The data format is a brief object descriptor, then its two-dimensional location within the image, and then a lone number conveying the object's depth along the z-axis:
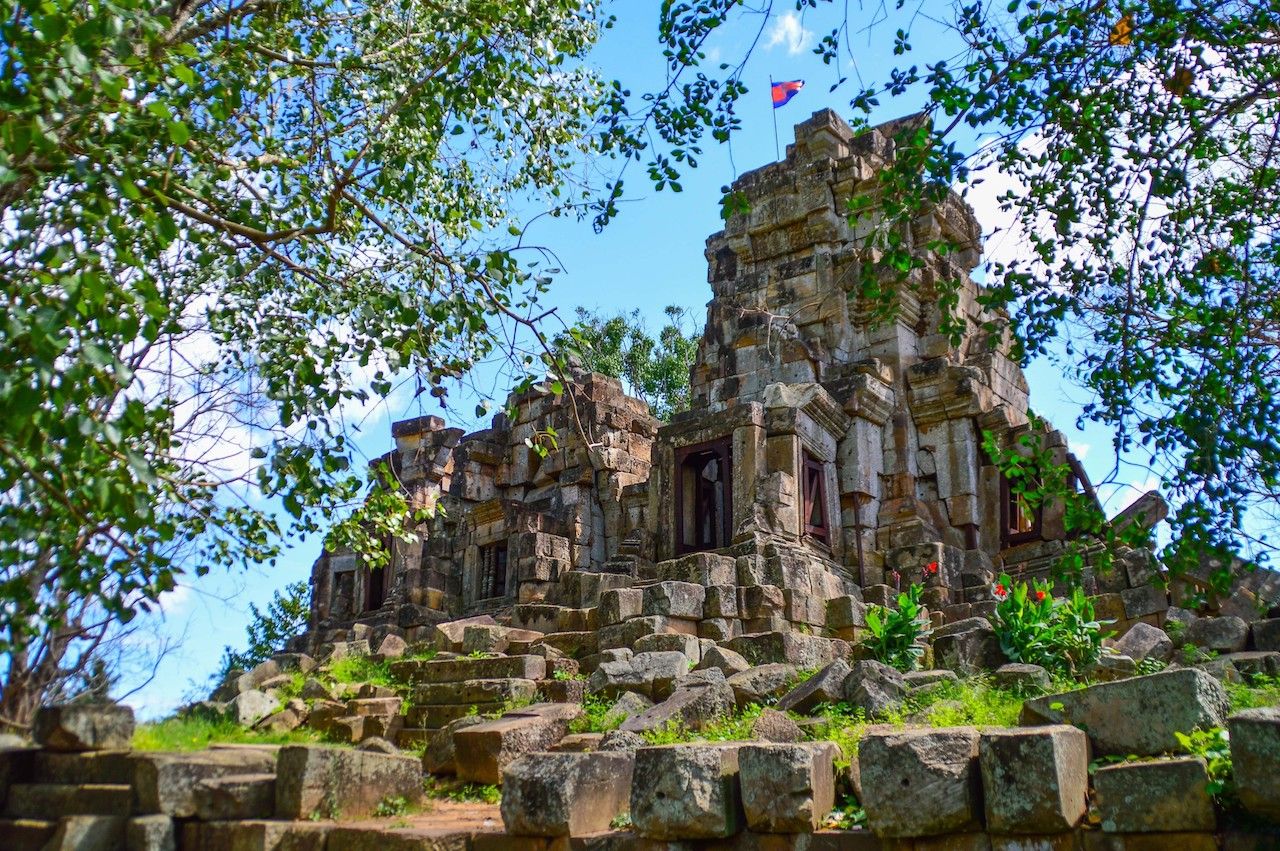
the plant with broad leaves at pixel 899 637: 9.05
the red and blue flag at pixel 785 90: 16.17
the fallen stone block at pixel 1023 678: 7.30
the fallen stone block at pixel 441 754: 8.05
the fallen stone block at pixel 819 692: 7.44
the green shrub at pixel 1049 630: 8.14
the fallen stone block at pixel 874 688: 7.16
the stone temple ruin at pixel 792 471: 13.22
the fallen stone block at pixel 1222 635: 8.62
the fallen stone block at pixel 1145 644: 8.44
